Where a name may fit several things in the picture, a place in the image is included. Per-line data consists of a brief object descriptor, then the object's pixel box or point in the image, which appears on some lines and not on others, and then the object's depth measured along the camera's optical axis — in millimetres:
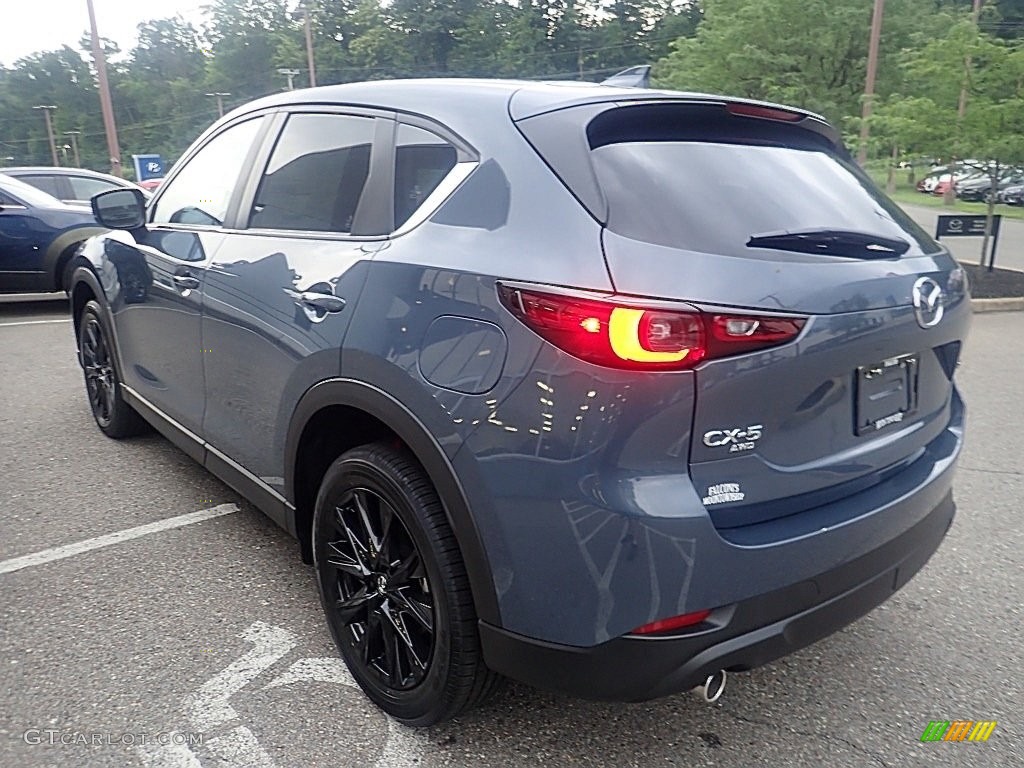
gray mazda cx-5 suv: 1740
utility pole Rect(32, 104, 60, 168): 52712
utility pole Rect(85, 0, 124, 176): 22172
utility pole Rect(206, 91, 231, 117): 61209
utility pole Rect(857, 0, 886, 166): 19203
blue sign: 33000
